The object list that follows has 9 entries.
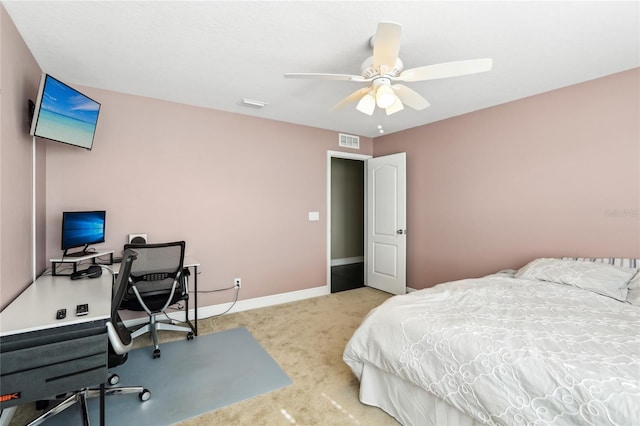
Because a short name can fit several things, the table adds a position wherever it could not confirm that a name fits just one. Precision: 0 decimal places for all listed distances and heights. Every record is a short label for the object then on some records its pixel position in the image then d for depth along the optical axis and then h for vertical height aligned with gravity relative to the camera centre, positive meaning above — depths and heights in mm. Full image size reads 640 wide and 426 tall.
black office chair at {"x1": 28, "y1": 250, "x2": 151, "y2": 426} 1604 -721
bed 1209 -675
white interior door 4281 -137
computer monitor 2379 -114
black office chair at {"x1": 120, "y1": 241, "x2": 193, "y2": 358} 2473 -570
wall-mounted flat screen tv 2012 +779
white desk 1317 -643
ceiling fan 1600 +889
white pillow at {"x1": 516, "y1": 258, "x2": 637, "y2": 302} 2215 -502
